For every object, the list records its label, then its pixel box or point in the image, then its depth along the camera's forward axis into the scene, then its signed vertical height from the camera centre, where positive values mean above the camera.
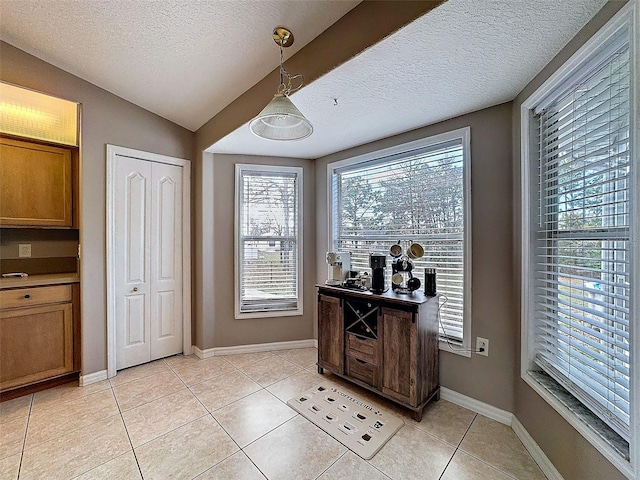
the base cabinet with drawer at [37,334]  2.29 -0.79
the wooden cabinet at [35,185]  2.47 +0.48
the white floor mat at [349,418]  1.82 -1.27
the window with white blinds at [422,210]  2.27 +0.26
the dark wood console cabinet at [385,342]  2.06 -0.81
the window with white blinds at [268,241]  3.27 -0.03
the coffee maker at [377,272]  2.50 -0.29
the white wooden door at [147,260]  2.80 -0.22
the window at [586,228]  1.20 +0.05
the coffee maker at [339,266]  2.78 -0.26
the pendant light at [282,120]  1.40 +0.63
